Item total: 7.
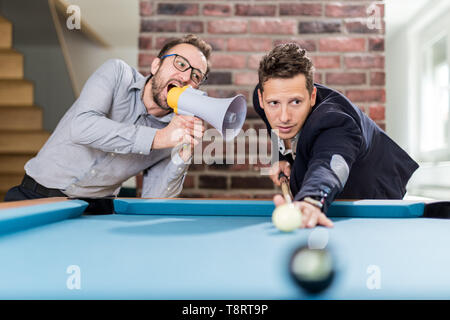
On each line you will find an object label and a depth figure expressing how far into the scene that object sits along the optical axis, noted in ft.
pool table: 2.13
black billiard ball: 2.14
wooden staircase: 11.14
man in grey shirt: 5.88
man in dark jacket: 3.88
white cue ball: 3.08
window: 12.09
